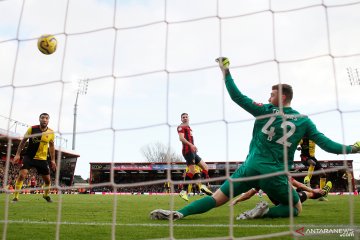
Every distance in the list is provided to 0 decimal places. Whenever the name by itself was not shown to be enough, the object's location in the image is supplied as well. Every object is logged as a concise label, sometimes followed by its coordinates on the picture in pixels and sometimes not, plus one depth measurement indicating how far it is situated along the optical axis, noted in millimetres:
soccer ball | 4332
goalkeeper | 3771
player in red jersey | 7949
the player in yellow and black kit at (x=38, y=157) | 7533
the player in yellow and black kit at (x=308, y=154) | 8177
